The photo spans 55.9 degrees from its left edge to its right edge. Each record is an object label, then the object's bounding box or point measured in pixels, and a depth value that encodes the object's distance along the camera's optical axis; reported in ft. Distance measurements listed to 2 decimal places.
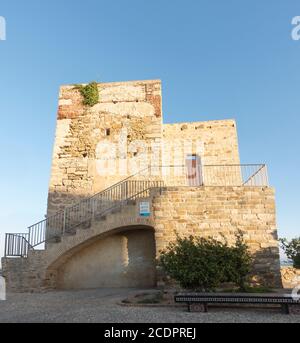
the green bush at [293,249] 29.37
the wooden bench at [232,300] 16.06
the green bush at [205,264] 20.72
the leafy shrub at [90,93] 40.88
